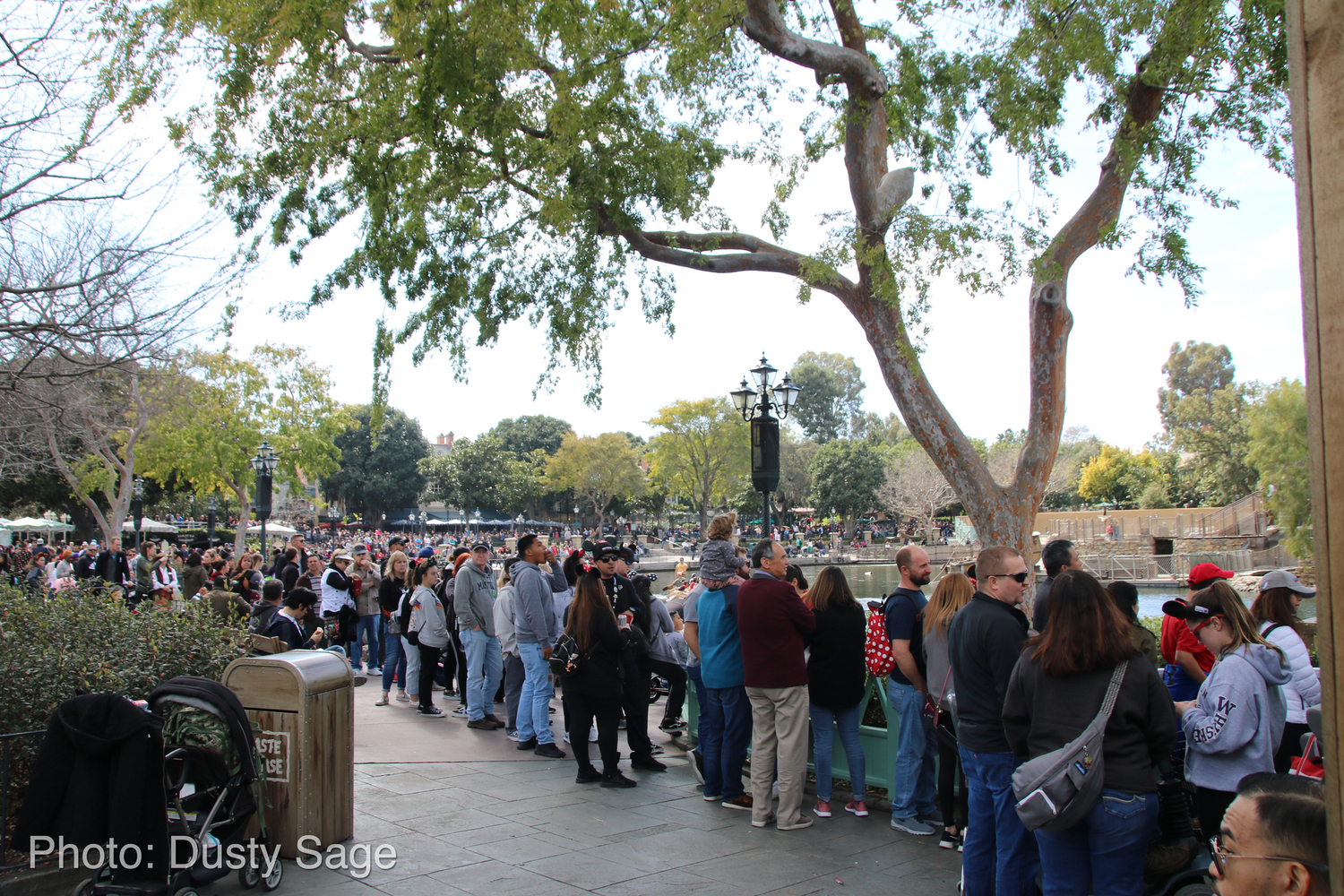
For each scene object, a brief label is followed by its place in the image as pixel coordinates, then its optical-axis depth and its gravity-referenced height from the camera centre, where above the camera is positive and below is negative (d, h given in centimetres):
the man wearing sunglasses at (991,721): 392 -107
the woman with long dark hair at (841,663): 581 -113
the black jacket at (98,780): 363 -117
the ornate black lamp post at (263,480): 2356 +48
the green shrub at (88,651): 472 -92
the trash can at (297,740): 483 -134
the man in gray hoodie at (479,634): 861 -139
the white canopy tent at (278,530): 4973 -182
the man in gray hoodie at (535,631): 773 -120
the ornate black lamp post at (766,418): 1201 +103
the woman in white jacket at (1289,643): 404 -71
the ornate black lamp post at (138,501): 3224 -8
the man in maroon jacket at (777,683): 560 -121
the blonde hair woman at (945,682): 511 -111
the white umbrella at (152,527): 4331 -140
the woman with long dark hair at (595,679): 661 -139
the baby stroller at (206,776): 413 -134
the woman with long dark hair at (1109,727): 317 -87
